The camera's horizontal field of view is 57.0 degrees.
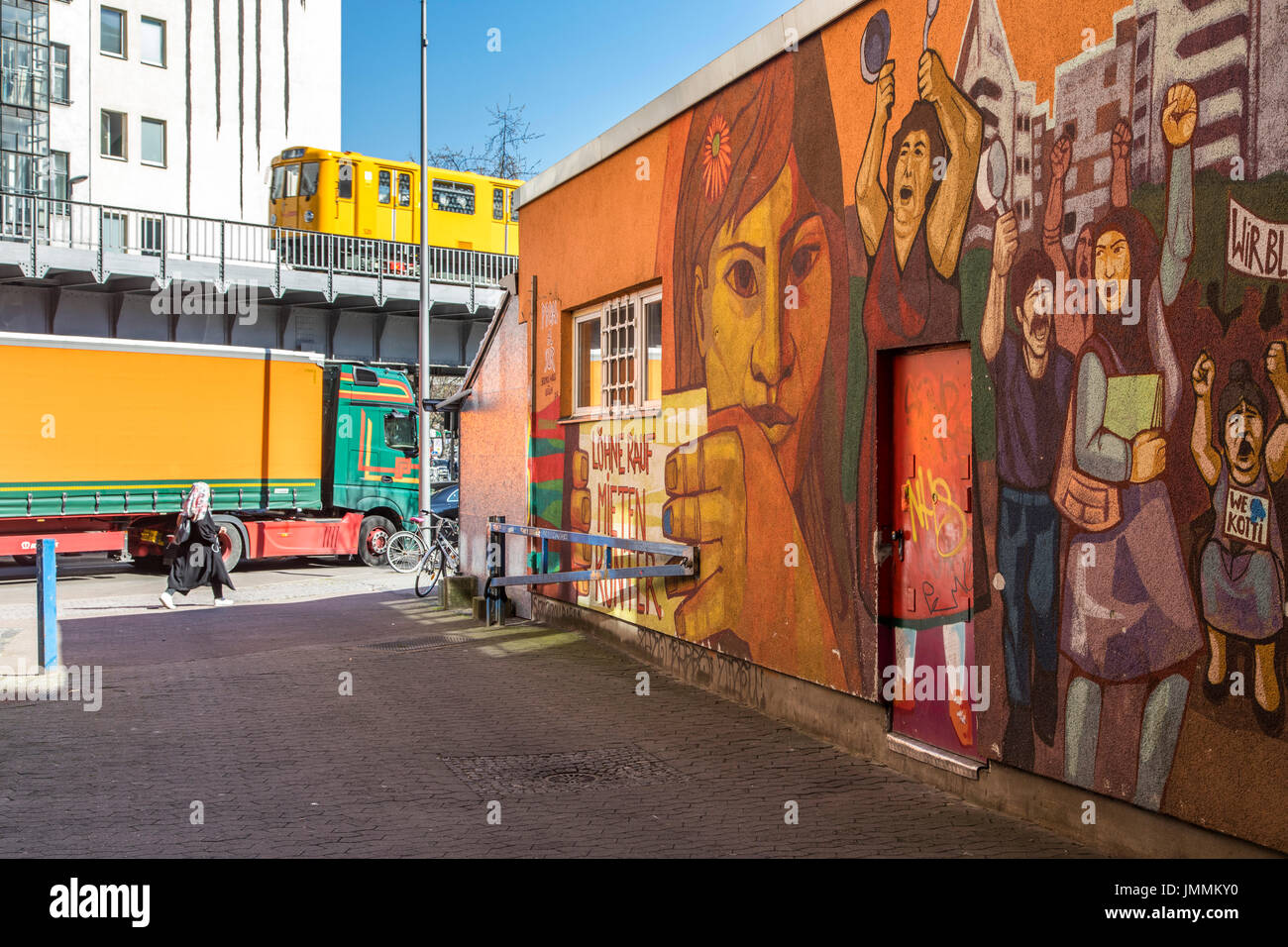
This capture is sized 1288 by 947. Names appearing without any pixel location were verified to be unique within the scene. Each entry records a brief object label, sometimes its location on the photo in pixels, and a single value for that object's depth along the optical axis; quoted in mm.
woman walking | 14938
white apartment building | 38594
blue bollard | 10297
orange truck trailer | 17734
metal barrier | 9406
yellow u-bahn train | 26609
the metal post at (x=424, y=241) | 22875
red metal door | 6410
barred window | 10477
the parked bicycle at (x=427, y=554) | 15797
